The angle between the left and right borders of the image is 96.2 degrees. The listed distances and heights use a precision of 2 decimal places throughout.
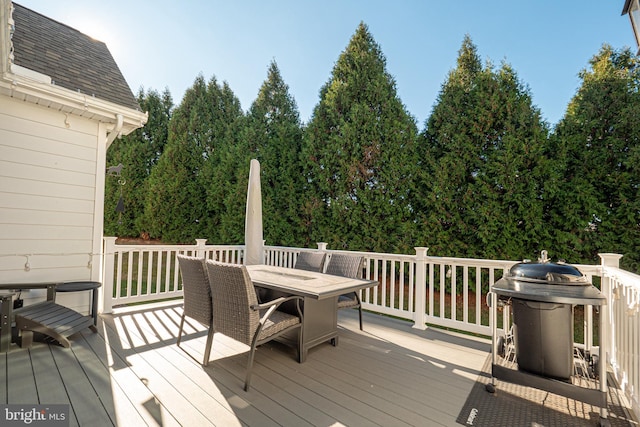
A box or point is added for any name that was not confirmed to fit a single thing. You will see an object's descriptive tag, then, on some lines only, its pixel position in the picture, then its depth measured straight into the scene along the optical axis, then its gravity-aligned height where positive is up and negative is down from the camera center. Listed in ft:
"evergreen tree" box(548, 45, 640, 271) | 14.33 +2.92
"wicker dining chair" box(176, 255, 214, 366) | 9.03 -2.38
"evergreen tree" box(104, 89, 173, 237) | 34.35 +7.29
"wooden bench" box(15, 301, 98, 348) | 9.35 -3.55
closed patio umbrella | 14.70 -0.31
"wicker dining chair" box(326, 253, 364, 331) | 11.82 -2.06
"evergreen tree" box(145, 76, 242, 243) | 30.07 +5.69
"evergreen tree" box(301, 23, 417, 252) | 19.36 +4.61
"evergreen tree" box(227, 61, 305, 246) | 23.15 +5.66
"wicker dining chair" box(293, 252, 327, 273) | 13.51 -1.90
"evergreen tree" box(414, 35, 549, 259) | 15.99 +3.34
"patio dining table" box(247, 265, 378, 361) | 8.75 -2.14
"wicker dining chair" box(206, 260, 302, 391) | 7.72 -2.53
